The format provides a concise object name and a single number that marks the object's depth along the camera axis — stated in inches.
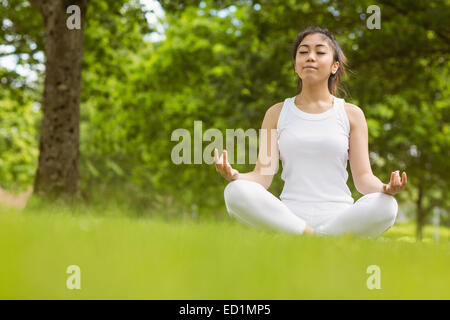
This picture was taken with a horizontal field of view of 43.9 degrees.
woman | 171.5
